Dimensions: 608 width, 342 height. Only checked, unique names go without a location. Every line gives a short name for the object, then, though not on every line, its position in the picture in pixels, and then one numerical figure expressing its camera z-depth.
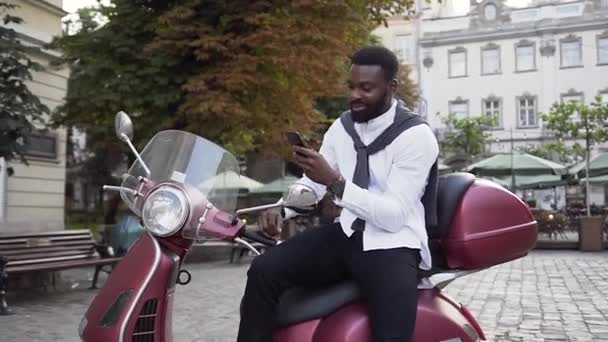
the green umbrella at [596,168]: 16.96
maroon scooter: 2.53
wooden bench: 7.44
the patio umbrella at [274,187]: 17.48
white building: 46.44
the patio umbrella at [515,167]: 18.06
